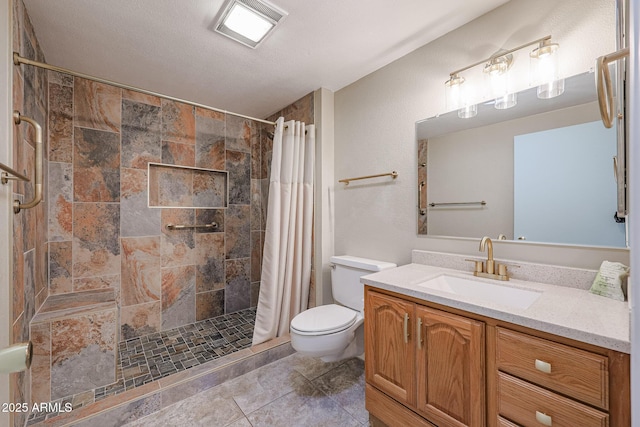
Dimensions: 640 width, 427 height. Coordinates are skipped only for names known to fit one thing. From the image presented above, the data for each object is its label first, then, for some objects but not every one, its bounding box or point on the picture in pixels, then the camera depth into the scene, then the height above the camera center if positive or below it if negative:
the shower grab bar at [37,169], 1.13 +0.19
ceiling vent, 1.42 +1.10
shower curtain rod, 1.24 +0.75
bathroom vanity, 0.82 -0.53
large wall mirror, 1.19 +0.21
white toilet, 1.63 -0.71
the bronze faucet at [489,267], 1.38 -0.30
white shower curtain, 2.22 -0.18
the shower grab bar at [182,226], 2.57 -0.13
